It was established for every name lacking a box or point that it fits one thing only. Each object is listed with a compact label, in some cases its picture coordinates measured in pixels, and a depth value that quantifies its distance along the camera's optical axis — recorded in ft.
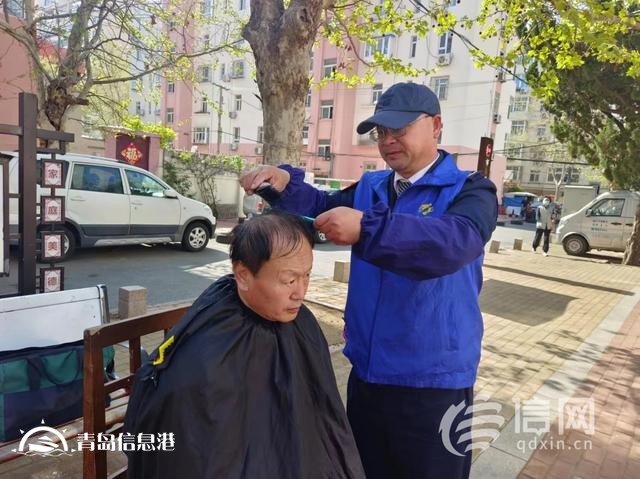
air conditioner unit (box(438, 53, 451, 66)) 71.41
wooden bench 5.17
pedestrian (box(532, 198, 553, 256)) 41.09
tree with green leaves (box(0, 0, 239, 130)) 22.71
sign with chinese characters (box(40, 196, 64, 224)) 11.48
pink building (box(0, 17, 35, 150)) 36.29
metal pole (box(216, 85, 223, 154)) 87.11
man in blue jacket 4.83
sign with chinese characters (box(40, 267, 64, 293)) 11.41
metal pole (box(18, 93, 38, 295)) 9.70
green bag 6.41
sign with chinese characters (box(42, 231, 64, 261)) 11.25
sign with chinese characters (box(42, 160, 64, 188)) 11.18
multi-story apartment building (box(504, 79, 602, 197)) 133.18
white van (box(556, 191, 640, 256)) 42.11
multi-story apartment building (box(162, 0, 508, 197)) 71.92
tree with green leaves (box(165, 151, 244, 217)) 48.14
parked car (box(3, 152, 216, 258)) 24.93
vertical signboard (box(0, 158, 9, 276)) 9.41
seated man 4.17
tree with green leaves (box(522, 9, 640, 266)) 33.37
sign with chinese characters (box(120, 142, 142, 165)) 42.88
